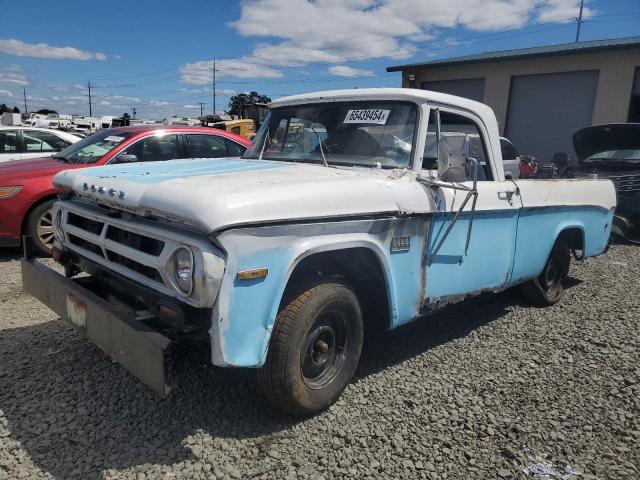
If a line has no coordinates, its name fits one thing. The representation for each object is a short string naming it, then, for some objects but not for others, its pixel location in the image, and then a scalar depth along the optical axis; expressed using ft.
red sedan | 19.49
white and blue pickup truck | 7.73
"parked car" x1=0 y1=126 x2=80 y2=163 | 28.78
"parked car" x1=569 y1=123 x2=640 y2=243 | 26.43
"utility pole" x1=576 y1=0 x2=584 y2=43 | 150.61
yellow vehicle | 71.62
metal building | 47.98
